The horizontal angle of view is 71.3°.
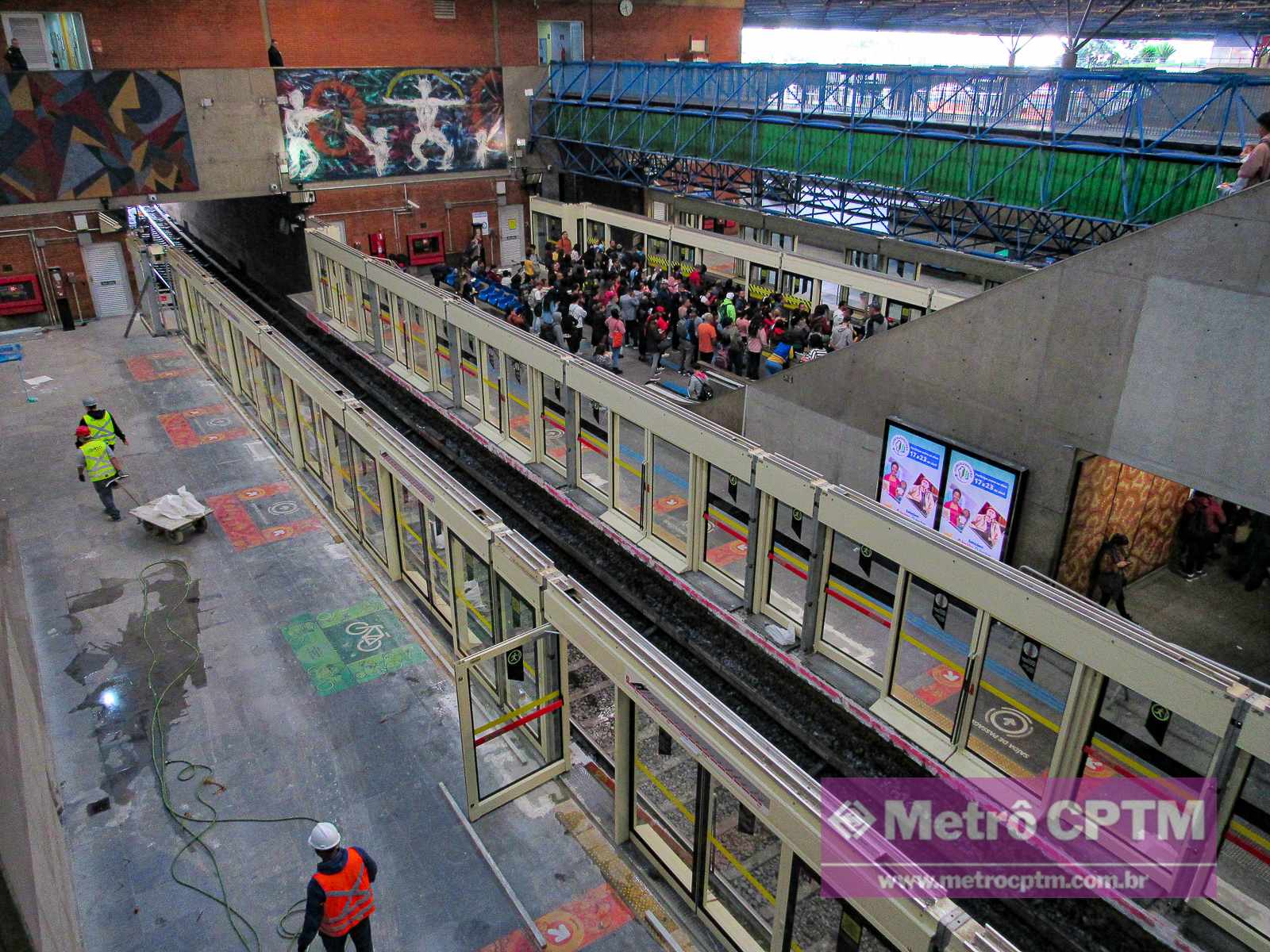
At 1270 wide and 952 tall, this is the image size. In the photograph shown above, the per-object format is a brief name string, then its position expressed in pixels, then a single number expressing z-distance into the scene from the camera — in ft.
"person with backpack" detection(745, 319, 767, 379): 57.21
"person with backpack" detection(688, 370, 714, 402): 54.24
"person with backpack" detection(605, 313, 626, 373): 63.21
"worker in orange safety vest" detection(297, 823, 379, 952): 17.90
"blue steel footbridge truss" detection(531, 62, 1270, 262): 44.21
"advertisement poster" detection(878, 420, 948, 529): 37.83
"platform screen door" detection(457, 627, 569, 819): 23.29
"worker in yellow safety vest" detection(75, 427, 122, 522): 39.37
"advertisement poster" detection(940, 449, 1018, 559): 35.37
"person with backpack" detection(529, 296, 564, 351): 61.46
